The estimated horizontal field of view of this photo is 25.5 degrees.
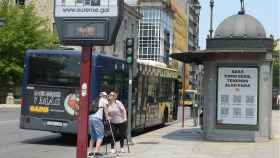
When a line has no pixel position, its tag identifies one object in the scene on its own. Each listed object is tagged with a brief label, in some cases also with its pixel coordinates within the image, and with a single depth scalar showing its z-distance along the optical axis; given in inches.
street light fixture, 1344.4
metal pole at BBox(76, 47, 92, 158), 432.8
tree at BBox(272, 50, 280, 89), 3203.7
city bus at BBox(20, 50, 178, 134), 716.0
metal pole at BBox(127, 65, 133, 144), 738.4
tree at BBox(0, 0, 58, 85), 2278.5
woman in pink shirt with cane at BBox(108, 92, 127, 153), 625.9
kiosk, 774.5
